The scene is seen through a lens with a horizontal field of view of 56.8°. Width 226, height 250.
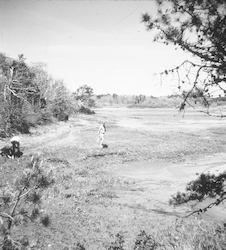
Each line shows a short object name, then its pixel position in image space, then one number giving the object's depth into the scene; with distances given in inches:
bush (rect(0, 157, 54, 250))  153.9
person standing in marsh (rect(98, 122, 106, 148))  700.7
